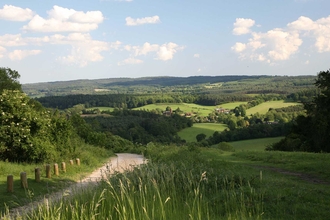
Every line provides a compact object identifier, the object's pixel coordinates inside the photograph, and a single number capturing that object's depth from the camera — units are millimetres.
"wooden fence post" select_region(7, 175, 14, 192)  13539
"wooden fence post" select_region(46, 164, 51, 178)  17462
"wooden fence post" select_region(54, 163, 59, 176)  18562
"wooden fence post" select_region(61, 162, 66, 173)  19727
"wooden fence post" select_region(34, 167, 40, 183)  16234
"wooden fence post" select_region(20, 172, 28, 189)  14511
